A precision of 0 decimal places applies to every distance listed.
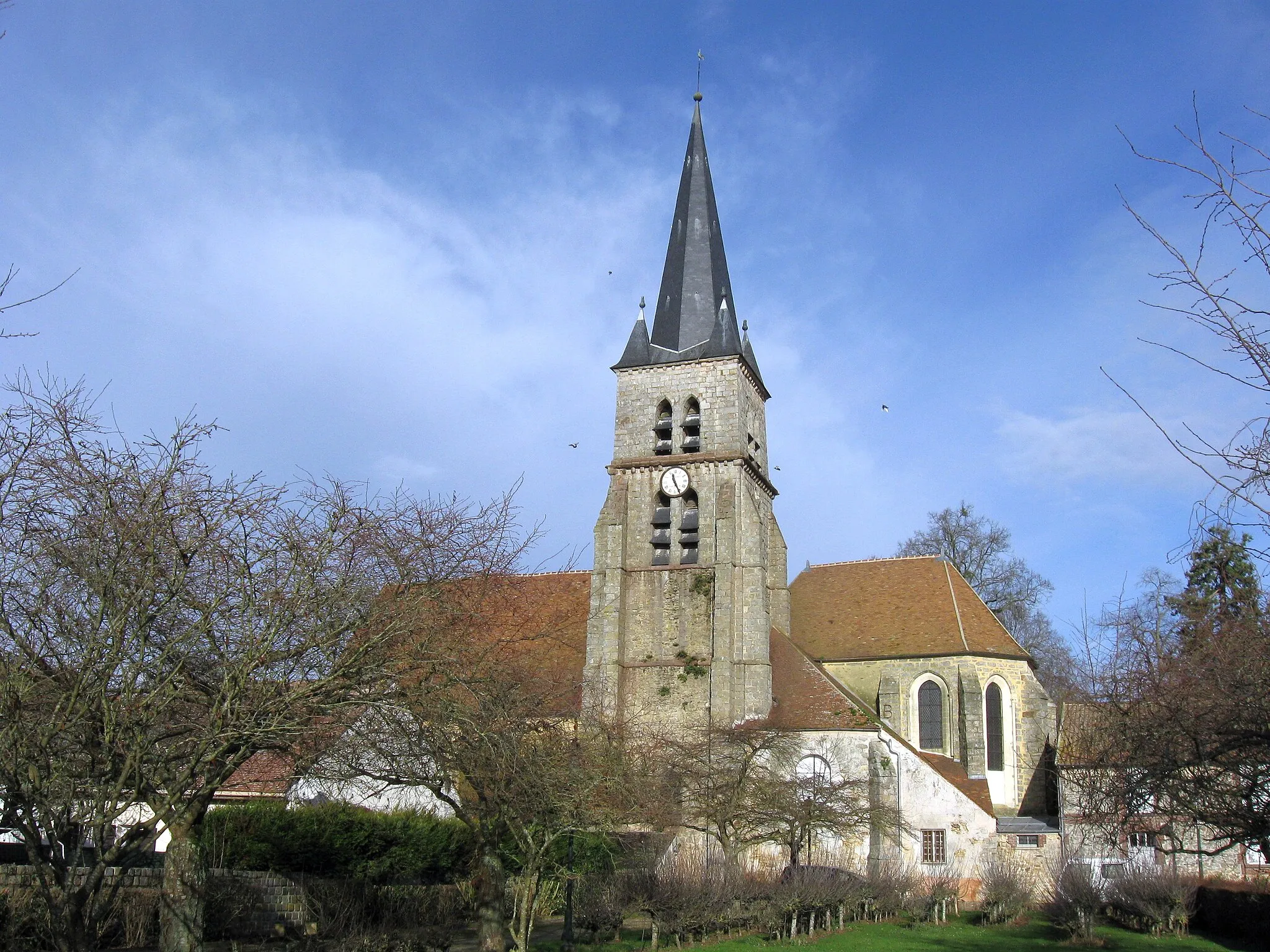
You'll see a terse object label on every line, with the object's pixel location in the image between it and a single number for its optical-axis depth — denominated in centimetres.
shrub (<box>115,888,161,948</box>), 1405
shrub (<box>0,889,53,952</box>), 1155
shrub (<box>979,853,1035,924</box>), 2328
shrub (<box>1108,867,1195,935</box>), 2159
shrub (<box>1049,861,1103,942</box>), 2044
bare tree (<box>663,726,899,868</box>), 2336
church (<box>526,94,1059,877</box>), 2745
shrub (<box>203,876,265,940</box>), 1502
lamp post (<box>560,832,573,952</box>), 1602
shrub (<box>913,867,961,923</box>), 2316
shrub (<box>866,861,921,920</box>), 2319
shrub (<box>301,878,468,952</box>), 1497
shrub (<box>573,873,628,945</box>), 1872
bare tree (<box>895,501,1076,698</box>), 4234
